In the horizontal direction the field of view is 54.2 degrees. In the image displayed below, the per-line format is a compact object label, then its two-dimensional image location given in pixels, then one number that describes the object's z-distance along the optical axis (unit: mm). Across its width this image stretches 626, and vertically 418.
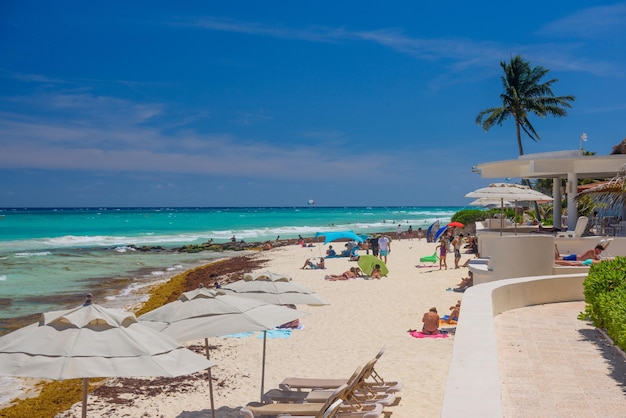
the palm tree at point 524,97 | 41153
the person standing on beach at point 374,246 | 30745
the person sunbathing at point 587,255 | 14570
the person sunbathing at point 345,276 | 23953
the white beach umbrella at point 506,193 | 16703
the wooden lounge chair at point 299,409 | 7629
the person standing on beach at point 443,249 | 23997
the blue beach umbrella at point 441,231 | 32772
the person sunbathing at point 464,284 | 19525
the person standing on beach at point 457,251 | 24500
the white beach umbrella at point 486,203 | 28609
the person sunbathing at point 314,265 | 28688
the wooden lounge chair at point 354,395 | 7738
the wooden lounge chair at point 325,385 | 8883
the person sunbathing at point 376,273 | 23734
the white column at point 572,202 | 19250
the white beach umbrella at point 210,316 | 7320
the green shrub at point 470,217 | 44897
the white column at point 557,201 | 22844
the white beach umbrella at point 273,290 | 9969
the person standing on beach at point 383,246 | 28172
